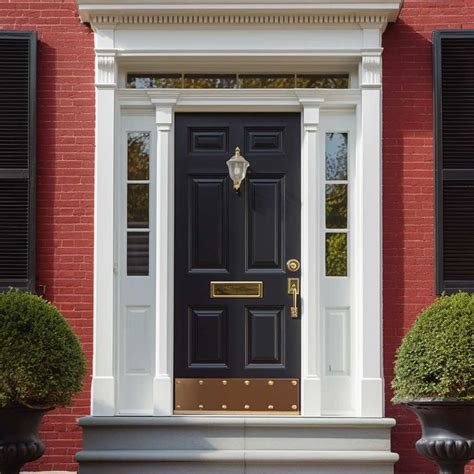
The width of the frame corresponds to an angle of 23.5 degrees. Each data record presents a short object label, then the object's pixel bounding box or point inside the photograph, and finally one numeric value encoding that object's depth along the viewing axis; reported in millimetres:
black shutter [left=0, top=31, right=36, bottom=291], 8570
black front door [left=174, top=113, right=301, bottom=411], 8719
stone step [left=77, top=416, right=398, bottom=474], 8148
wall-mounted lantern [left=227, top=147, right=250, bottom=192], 8727
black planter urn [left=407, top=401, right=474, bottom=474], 7164
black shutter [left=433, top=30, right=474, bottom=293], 8578
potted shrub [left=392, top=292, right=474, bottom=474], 7172
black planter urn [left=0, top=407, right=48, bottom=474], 7207
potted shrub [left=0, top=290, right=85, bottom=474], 7223
